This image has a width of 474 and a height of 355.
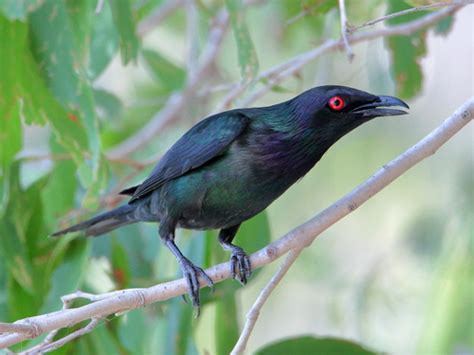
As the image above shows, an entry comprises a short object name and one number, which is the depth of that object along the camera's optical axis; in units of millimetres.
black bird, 7840
